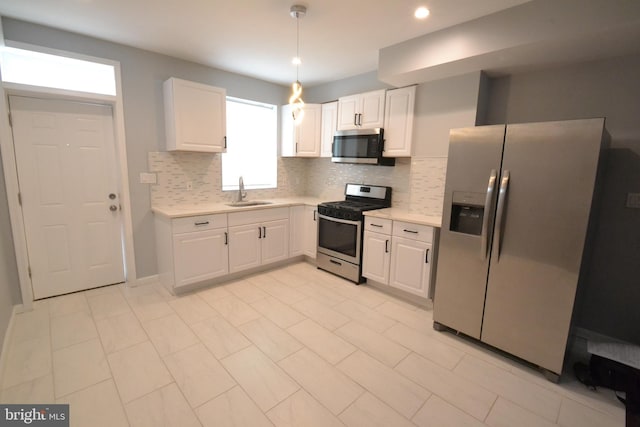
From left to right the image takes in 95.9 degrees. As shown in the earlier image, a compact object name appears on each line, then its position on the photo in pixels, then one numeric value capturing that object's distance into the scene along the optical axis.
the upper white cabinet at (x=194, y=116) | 3.14
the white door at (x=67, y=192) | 2.74
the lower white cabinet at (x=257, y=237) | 3.47
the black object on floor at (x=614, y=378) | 1.81
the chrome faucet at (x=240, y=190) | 3.93
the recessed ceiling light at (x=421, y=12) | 2.19
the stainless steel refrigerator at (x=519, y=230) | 1.85
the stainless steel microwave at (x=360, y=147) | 3.41
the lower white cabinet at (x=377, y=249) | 3.17
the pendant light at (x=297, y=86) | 2.21
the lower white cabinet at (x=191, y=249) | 3.03
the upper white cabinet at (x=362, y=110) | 3.41
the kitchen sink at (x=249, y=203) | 3.83
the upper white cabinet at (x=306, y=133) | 4.16
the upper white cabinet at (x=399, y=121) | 3.16
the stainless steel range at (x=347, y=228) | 3.45
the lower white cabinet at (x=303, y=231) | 4.00
